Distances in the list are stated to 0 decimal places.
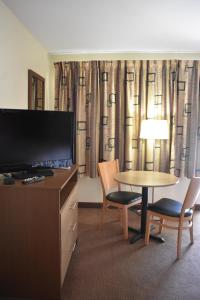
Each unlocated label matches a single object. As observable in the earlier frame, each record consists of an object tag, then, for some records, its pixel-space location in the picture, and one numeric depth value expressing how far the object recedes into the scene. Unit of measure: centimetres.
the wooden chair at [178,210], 256
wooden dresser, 184
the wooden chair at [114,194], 303
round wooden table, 284
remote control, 193
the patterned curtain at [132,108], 378
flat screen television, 207
